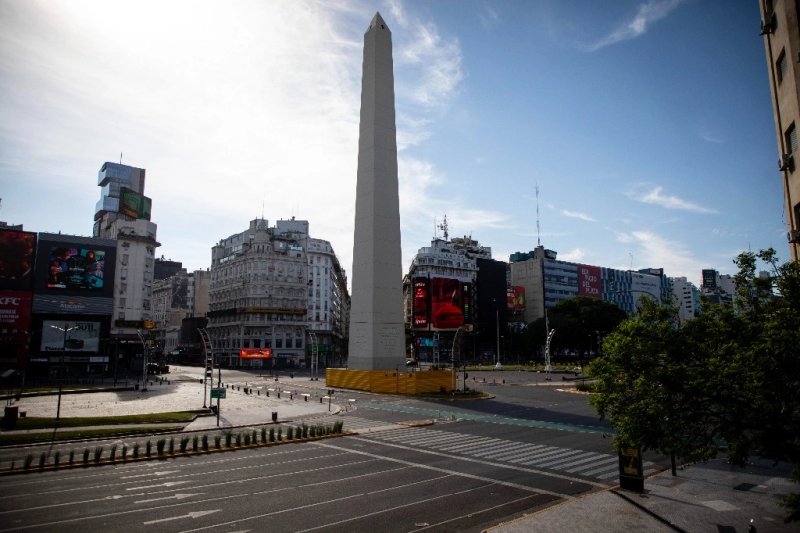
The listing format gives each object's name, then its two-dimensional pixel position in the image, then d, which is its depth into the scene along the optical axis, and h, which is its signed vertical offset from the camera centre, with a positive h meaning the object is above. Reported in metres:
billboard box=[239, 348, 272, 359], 114.56 -3.49
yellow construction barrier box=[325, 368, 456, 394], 53.75 -4.72
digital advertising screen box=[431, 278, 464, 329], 116.12 +8.54
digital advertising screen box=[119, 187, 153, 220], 110.06 +30.07
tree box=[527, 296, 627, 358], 118.19 +3.88
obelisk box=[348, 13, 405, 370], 55.53 +12.05
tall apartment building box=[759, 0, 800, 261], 15.07 +8.13
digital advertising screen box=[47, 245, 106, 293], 84.31 +11.98
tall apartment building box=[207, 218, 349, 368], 120.44 +11.05
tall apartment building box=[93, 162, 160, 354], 96.19 +13.45
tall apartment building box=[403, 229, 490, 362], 121.44 +11.96
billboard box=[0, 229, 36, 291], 77.56 +12.31
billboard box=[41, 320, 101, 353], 81.94 +0.10
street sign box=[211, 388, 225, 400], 34.81 -3.88
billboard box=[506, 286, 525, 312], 160.82 +13.05
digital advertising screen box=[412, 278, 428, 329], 124.06 +8.45
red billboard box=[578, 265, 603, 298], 182.88 +20.94
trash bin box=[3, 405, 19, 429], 31.77 -5.08
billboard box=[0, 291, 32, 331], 77.12 +4.24
